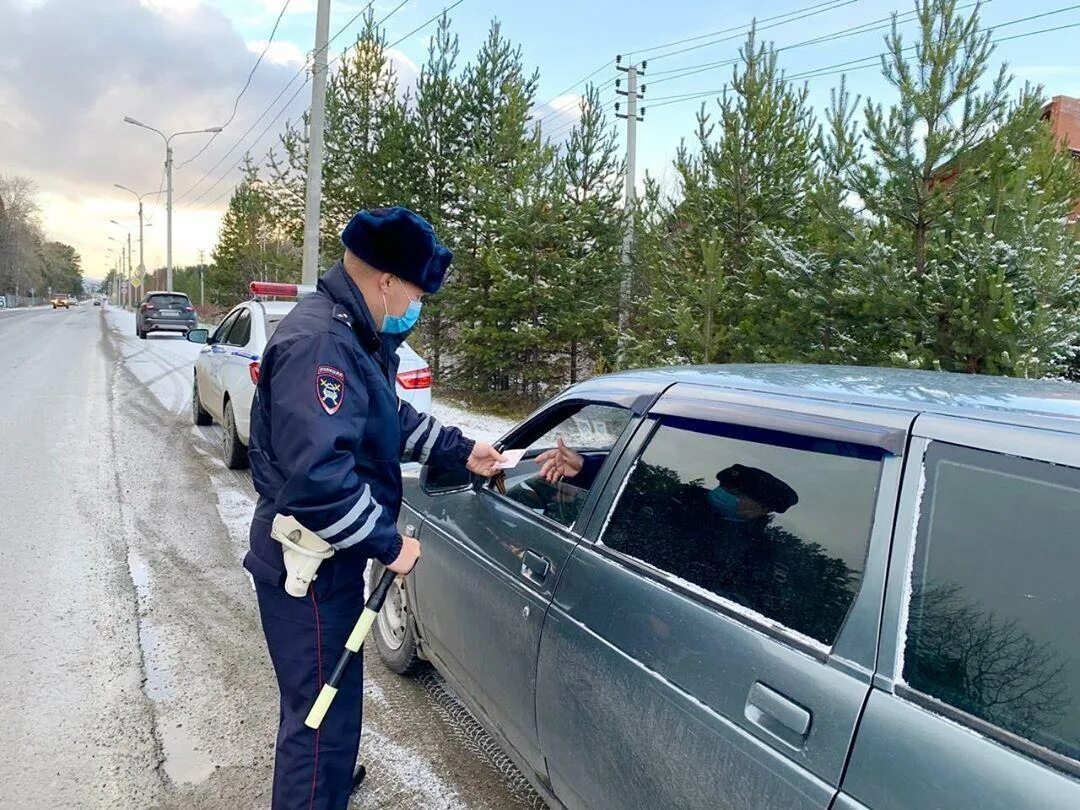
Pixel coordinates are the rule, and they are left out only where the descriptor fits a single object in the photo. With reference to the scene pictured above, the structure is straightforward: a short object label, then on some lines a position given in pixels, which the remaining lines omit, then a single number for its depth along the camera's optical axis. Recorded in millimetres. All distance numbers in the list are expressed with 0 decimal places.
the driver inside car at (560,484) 2348
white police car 6699
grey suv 27219
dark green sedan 1215
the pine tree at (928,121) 6797
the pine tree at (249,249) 29719
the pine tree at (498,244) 11688
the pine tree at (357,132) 16750
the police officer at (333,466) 1810
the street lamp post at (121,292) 108500
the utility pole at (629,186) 12477
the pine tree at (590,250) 11906
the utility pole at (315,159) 12672
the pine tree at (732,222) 9047
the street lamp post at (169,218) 39850
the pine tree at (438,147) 15648
